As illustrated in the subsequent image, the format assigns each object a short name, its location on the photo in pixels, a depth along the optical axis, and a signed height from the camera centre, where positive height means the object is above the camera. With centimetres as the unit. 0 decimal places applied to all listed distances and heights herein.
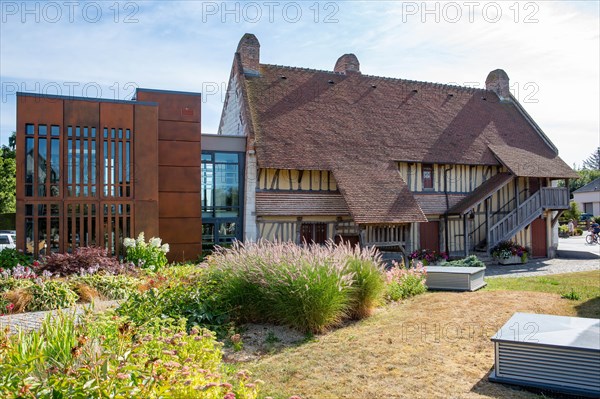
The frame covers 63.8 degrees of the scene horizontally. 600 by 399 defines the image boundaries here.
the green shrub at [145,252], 1325 -135
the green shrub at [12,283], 923 -156
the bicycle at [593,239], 2850 -219
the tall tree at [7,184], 3134 +127
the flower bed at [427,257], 1827 -208
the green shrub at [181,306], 729 -162
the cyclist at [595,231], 2855 -175
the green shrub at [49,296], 867 -171
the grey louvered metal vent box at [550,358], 502 -168
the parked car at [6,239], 2228 -169
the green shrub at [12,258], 1179 -137
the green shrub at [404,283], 1032 -182
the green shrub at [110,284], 978 -169
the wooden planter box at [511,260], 1964 -238
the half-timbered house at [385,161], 1691 +163
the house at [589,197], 5075 +56
